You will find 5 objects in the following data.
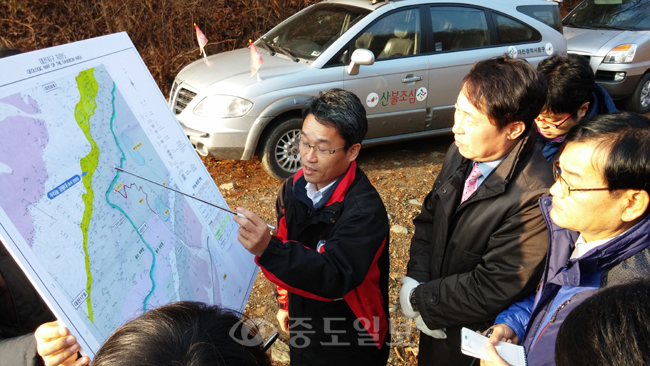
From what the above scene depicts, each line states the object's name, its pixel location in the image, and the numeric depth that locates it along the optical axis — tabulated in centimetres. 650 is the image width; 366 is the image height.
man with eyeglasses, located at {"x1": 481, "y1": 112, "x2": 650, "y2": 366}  140
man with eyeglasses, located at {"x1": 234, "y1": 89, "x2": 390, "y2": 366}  168
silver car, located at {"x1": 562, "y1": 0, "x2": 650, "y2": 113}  736
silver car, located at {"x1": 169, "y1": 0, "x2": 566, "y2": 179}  488
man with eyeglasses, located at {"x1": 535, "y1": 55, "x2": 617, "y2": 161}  236
